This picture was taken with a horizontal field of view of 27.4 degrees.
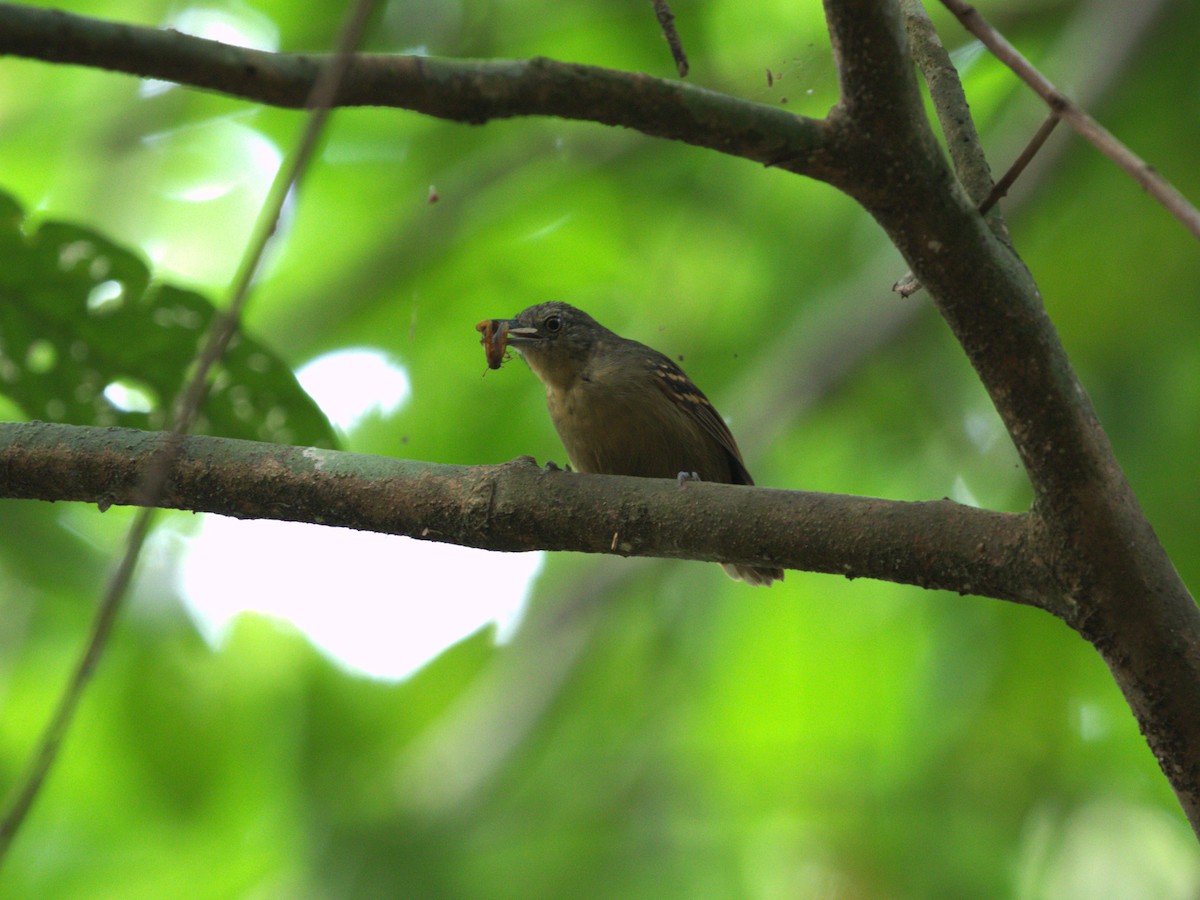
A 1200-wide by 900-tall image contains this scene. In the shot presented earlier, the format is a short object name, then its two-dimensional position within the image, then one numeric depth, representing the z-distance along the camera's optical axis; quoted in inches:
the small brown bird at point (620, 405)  382.3
